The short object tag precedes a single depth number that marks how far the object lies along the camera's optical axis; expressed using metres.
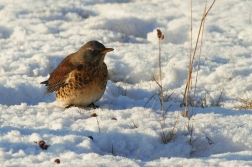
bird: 12.41
